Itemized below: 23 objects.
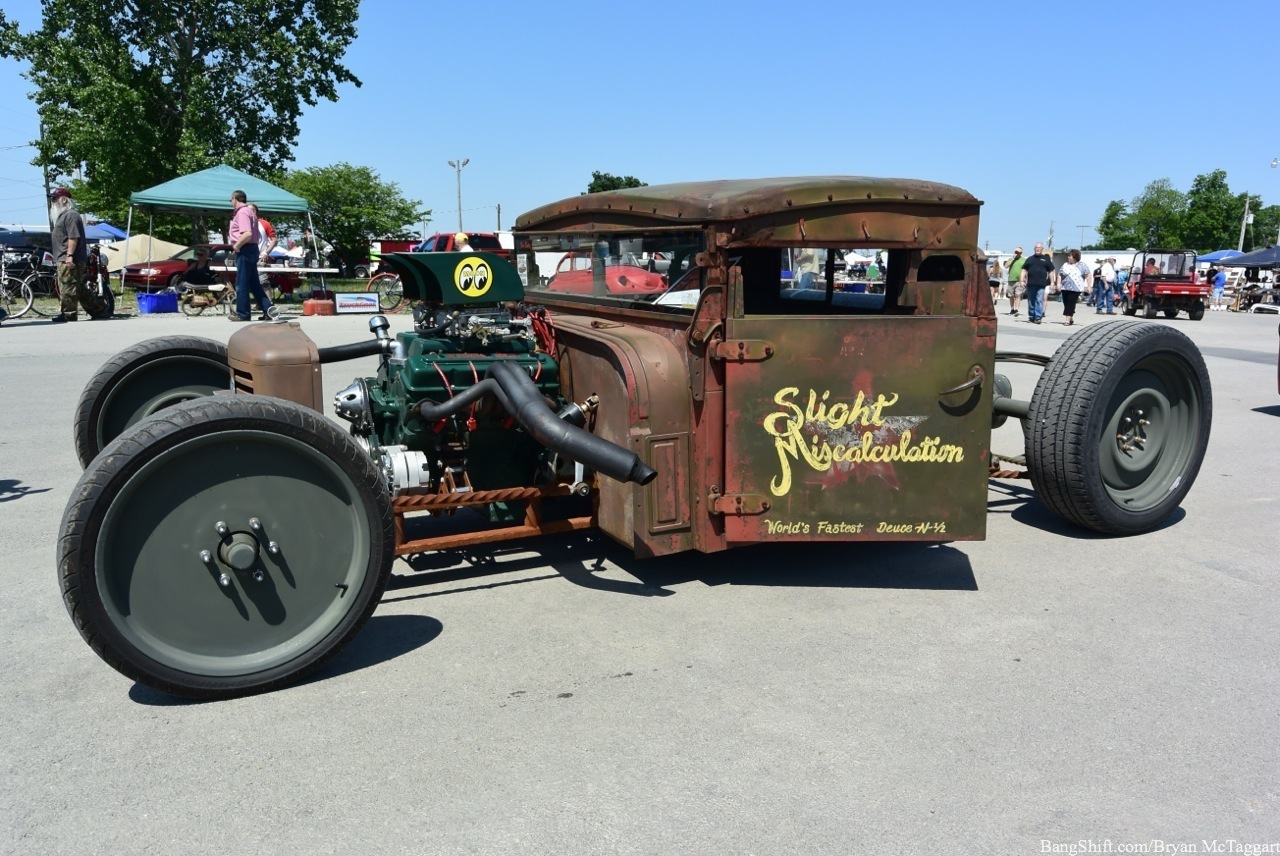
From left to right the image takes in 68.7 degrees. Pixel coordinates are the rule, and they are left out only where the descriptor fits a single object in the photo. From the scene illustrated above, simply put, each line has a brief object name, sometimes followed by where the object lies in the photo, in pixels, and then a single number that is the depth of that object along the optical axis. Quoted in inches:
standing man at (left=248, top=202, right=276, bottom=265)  622.2
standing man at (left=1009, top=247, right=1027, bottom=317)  930.1
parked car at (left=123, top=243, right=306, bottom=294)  791.1
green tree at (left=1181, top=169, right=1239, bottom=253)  3294.8
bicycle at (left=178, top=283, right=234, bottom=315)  660.1
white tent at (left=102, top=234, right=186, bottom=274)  1088.2
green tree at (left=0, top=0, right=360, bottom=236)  1095.6
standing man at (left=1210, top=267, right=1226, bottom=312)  1384.1
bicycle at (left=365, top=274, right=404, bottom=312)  757.9
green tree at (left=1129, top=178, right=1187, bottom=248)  3388.3
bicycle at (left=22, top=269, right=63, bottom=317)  719.5
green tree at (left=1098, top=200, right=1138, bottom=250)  3737.0
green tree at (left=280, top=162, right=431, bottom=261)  1610.5
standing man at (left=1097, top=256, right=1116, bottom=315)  1023.0
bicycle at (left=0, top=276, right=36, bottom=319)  612.5
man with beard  531.2
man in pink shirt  479.5
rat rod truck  115.3
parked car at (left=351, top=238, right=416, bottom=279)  1253.1
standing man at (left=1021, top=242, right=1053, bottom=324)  774.5
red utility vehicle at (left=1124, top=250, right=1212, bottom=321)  948.0
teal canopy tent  698.8
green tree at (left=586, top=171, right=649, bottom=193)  2784.7
